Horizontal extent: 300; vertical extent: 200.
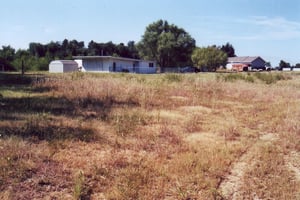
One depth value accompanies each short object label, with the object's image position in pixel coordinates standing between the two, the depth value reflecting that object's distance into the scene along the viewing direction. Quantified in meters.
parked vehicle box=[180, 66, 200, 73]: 55.78
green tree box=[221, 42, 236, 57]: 110.08
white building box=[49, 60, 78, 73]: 51.06
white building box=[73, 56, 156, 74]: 49.53
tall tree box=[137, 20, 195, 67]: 58.48
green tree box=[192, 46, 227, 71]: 59.12
